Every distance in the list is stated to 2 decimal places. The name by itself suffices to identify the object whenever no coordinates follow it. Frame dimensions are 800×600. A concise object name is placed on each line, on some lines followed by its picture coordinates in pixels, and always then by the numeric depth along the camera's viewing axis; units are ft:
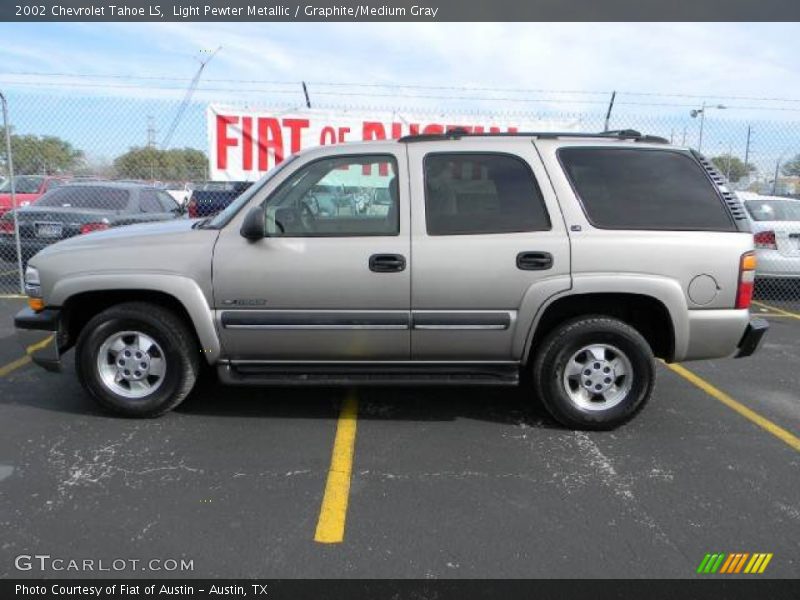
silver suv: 12.77
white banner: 31.22
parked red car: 43.50
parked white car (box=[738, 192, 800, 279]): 26.73
